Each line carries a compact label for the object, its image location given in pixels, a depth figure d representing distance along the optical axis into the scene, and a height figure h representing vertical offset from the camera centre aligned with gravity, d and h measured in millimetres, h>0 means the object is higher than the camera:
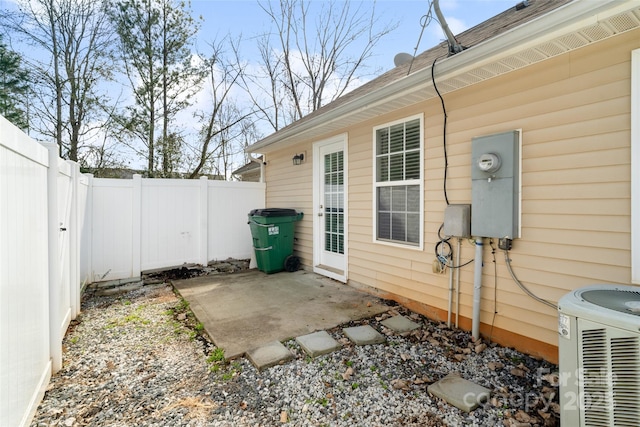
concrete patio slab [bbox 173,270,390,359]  2975 -1166
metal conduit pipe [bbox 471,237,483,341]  2830 -720
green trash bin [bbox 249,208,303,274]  5266 -464
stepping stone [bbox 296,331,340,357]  2623 -1194
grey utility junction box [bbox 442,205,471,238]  2918 -87
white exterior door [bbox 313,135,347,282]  4781 +61
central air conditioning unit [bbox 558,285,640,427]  1390 -724
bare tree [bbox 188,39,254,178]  10305 +3552
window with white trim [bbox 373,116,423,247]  3541 +370
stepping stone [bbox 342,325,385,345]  2816 -1188
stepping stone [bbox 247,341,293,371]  2430 -1208
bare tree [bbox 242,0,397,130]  10414 +5899
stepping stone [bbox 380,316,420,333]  3117 -1188
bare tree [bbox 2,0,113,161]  8219 +4202
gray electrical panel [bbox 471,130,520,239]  2580 +235
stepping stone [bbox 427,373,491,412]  1970 -1238
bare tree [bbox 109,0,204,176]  9133 +4523
